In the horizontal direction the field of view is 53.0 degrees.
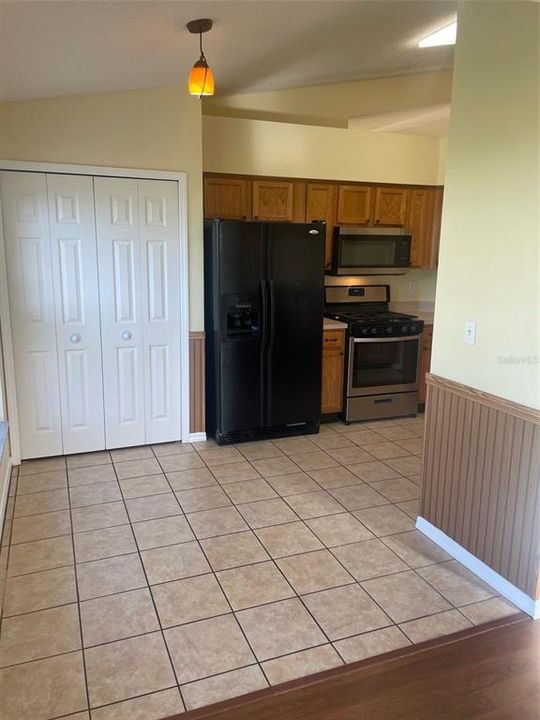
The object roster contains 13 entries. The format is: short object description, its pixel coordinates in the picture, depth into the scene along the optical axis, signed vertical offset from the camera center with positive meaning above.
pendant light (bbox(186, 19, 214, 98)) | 2.53 +0.86
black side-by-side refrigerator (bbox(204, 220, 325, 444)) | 4.08 -0.47
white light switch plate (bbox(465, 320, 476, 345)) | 2.59 -0.31
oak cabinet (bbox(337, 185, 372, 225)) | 4.97 +0.55
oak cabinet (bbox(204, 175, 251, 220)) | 4.51 +0.54
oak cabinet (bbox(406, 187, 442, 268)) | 5.24 +0.41
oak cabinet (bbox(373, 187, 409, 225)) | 5.11 +0.56
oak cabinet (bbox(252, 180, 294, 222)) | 4.64 +0.55
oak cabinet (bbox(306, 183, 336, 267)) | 4.85 +0.54
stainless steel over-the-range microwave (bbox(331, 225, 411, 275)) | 4.97 +0.15
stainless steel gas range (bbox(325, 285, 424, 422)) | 4.77 -0.88
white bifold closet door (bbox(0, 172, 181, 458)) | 3.66 -0.32
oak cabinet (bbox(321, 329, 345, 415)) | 4.72 -0.93
